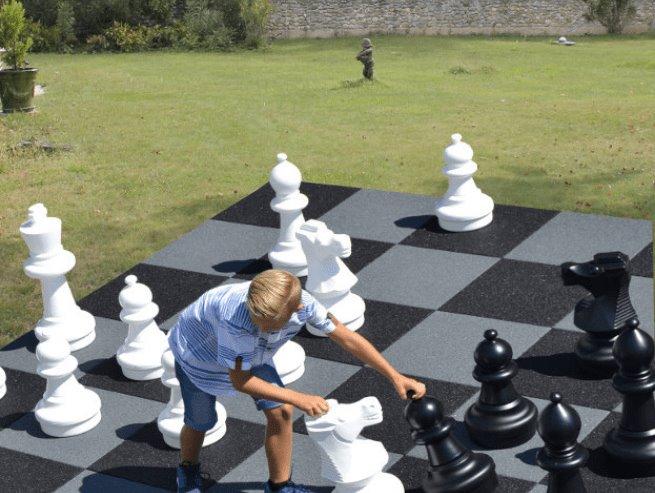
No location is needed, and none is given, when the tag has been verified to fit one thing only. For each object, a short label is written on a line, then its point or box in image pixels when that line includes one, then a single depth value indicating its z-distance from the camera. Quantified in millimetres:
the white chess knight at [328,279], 4602
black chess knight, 4109
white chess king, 4695
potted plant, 10344
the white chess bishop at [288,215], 5230
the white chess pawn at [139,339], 4391
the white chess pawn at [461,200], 5520
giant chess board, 3805
